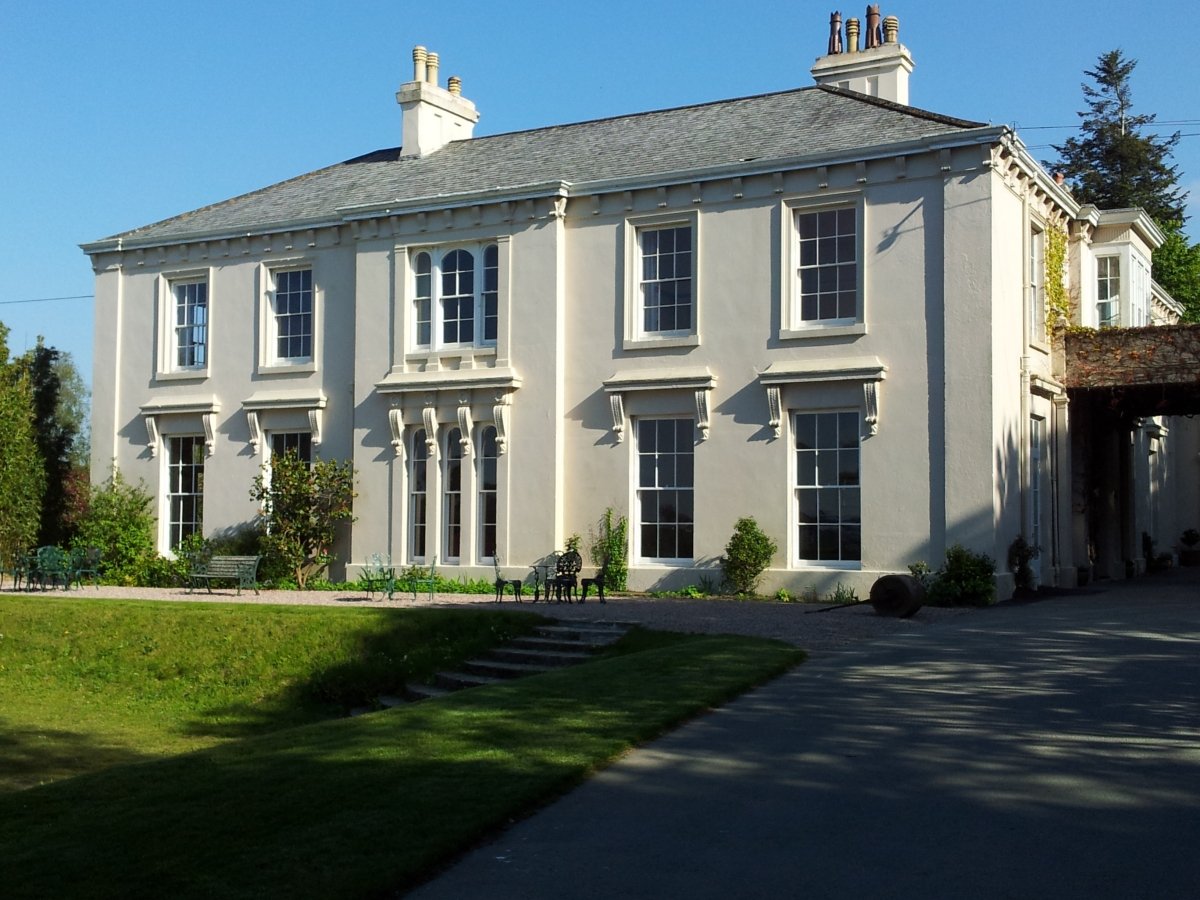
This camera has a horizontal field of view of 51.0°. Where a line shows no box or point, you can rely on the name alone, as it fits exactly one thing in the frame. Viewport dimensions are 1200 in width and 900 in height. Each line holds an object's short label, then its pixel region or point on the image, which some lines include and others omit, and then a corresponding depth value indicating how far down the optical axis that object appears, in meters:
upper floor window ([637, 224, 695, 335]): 22.19
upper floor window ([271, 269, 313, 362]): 26.17
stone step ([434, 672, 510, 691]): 14.62
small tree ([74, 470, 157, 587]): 26.09
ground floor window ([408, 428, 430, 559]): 24.19
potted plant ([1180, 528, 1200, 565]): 32.44
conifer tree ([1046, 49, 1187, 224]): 56.50
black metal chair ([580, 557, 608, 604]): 19.44
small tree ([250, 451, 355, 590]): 24.48
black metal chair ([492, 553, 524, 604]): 20.00
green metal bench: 23.25
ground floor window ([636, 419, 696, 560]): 21.92
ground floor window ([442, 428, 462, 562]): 23.84
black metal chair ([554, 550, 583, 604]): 20.06
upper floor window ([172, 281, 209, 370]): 27.45
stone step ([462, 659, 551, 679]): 14.78
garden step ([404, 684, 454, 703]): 14.67
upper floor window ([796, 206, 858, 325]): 20.77
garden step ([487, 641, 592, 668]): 15.11
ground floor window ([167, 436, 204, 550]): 26.98
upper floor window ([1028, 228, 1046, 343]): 22.05
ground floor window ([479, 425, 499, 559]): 23.58
